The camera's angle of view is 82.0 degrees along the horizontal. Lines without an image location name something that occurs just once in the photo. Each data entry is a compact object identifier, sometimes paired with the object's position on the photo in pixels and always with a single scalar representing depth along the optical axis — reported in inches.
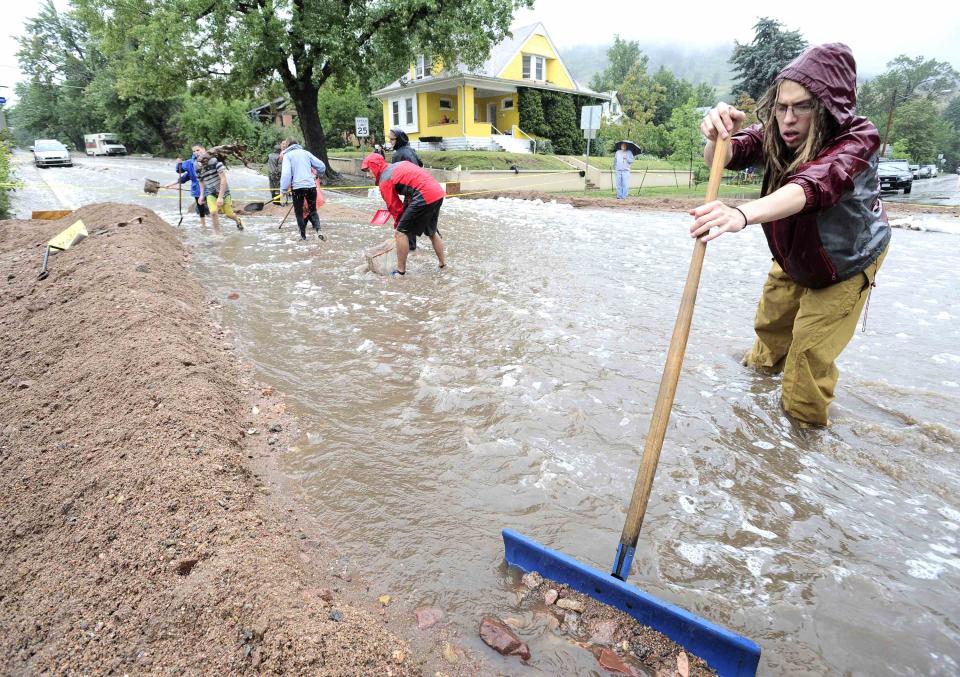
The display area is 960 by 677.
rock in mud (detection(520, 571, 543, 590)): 95.0
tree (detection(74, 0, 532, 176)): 697.0
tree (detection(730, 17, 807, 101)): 1339.8
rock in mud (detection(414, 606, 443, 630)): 88.1
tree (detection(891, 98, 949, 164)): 2372.0
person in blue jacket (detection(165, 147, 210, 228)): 465.4
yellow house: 1205.1
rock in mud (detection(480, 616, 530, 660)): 82.4
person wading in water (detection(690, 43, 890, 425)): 94.0
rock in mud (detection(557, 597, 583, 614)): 89.2
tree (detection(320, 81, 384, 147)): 1540.4
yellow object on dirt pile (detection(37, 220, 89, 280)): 270.8
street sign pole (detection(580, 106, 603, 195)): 757.9
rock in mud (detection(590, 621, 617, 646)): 84.1
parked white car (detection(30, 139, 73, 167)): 1315.2
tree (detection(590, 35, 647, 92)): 3139.8
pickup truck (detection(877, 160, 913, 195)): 963.3
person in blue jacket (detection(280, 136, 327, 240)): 405.4
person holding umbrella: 759.1
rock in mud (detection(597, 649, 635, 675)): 79.8
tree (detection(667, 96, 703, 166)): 916.6
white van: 1979.6
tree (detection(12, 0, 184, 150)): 2332.7
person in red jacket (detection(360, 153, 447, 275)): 294.4
